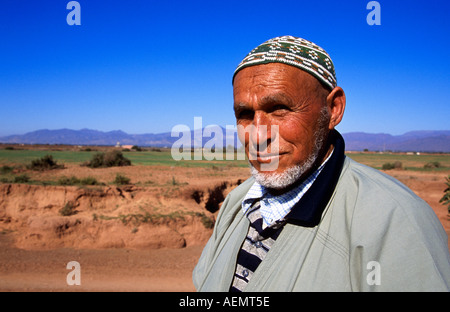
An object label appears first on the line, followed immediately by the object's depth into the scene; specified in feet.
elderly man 3.14
